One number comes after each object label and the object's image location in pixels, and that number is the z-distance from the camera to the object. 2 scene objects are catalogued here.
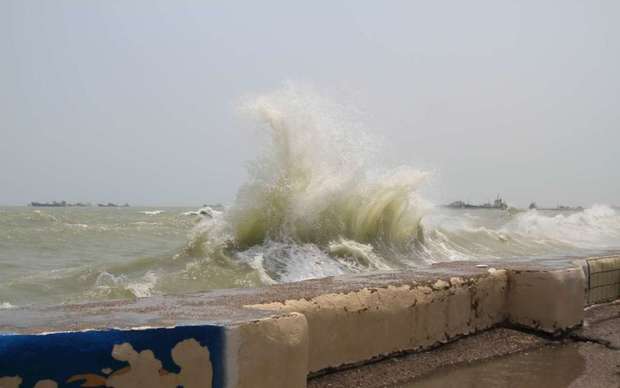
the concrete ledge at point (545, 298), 4.41
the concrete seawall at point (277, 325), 2.07
